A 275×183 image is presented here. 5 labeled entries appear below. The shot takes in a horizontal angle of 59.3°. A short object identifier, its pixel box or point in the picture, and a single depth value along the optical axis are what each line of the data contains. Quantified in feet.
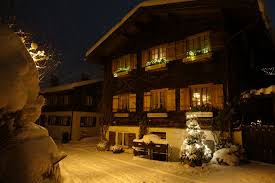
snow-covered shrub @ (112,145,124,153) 57.88
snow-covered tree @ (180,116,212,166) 37.50
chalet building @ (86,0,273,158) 44.70
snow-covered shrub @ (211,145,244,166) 36.44
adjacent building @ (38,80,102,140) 90.41
